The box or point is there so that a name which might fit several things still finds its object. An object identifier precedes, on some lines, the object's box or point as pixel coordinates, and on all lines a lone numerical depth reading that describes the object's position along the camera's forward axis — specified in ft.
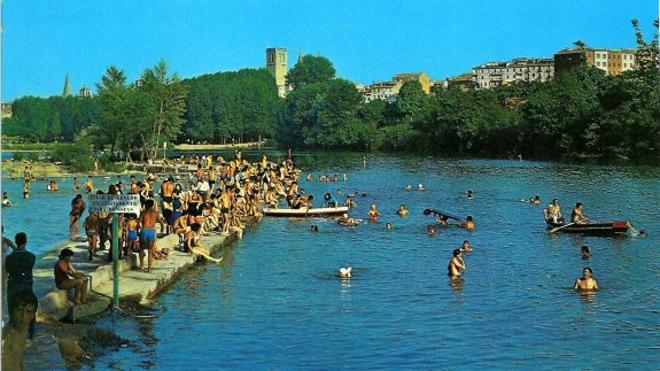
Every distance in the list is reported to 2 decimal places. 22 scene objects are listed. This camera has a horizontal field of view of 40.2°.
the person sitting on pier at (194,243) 81.97
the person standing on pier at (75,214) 85.76
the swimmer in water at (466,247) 96.78
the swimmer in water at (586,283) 74.08
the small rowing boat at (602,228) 107.04
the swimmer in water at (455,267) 80.79
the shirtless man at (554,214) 112.88
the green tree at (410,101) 422.41
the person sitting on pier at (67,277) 54.24
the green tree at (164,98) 310.86
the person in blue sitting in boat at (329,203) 133.69
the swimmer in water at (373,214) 127.75
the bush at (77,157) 247.91
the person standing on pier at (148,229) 70.38
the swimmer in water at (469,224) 118.52
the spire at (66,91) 621.31
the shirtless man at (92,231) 71.77
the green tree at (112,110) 285.43
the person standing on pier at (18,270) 43.47
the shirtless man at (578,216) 110.42
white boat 129.80
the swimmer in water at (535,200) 149.52
